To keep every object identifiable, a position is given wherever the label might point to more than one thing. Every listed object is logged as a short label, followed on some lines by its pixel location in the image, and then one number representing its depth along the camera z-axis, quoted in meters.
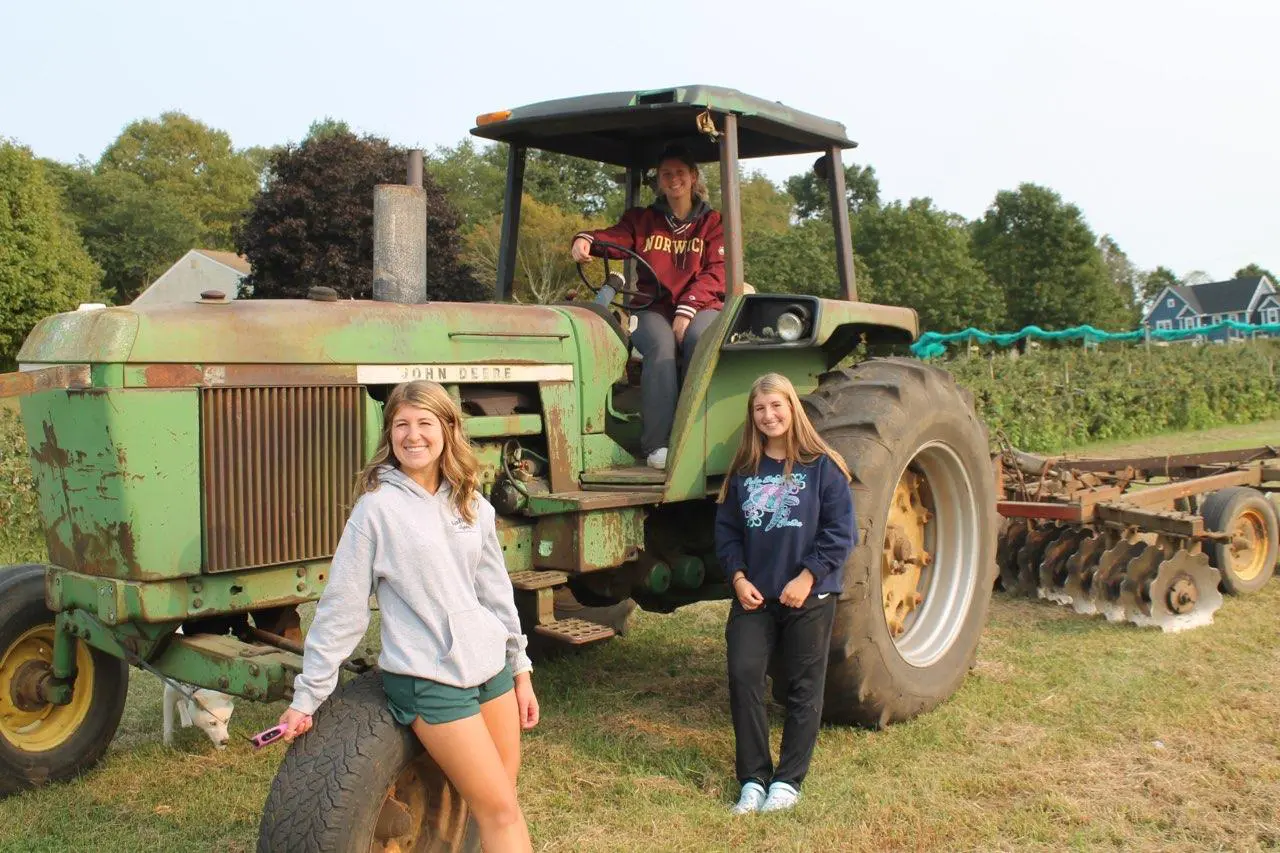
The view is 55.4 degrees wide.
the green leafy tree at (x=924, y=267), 39.88
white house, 44.44
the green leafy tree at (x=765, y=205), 56.38
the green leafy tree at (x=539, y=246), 24.27
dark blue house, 72.50
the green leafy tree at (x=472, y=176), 46.94
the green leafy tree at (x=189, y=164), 62.25
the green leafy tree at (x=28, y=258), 30.97
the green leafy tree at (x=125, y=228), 52.72
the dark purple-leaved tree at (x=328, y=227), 20.98
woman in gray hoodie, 2.90
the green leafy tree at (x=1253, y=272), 75.81
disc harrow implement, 6.30
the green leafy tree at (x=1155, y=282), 82.44
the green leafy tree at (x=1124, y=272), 78.67
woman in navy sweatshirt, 4.01
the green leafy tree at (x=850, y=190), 58.33
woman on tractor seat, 4.85
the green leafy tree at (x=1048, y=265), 44.44
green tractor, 3.51
